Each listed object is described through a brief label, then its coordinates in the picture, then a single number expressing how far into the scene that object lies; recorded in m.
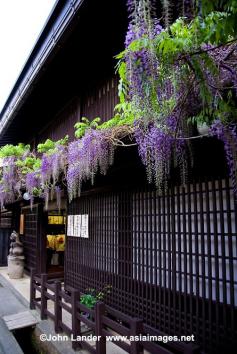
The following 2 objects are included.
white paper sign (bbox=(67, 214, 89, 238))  7.05
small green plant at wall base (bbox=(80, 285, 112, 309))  5.79
